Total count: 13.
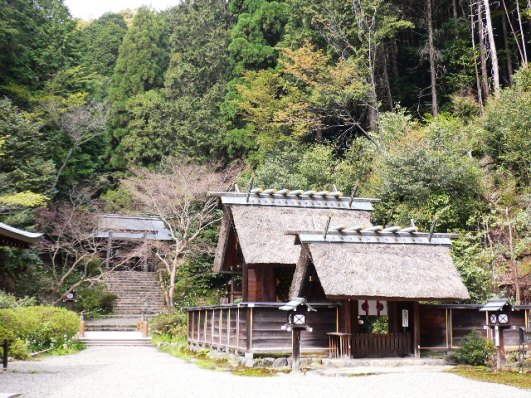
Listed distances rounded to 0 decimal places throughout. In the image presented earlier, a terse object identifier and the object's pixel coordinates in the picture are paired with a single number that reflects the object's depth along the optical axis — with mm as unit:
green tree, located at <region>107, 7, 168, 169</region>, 41844
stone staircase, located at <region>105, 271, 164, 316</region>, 33656
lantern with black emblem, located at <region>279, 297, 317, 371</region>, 12992
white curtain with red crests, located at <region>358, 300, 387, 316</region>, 15336
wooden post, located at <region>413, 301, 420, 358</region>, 14912
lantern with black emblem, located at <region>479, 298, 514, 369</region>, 13359
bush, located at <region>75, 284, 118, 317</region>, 32031
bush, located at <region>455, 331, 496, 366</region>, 14430
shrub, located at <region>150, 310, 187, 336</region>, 25361
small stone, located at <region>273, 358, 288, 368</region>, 14208
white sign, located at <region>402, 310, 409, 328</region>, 15250
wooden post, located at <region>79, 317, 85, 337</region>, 24844
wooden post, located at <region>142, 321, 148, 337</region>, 26375
